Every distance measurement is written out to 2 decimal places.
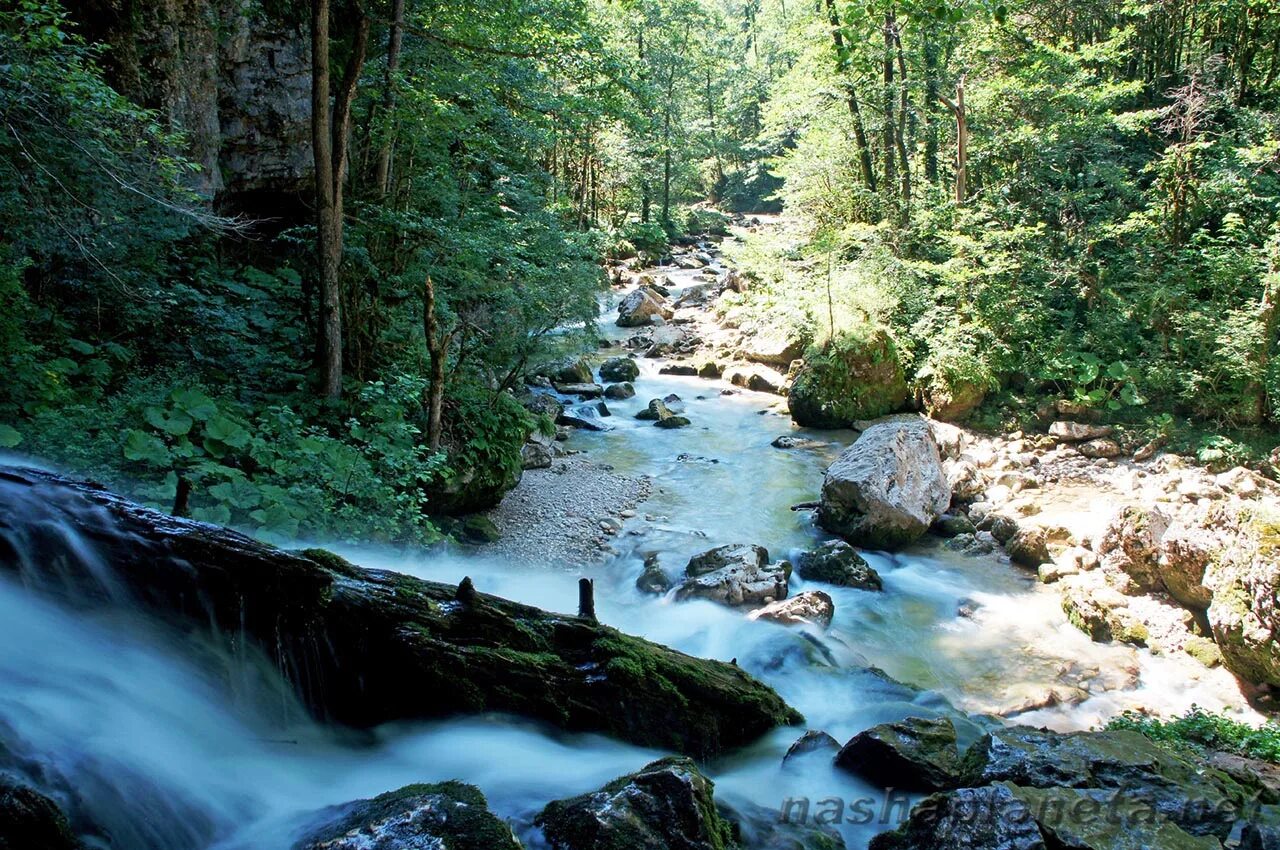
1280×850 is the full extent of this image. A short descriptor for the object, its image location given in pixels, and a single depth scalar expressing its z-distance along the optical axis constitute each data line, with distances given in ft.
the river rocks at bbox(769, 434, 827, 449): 49.94
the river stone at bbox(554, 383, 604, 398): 59.06
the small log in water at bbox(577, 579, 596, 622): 17.97
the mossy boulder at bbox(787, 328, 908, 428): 53.47
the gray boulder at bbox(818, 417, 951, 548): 35.40
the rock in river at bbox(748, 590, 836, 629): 27.76
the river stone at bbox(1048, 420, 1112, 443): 46.29
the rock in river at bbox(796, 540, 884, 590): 32.12
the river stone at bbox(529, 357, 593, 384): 59.72
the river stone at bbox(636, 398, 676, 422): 54.85
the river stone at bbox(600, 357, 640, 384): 64.39
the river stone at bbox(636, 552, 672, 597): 30.12
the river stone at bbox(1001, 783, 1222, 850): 11.93
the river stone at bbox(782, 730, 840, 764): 18.08
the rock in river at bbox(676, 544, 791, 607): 29.14
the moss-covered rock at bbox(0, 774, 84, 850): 8.69
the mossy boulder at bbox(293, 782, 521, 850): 9.87
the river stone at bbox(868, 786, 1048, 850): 11.62
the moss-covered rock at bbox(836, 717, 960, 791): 16.39
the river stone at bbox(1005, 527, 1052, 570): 33.63
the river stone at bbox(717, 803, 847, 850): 14.38
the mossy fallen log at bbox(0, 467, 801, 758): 13.19
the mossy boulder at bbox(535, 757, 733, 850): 10.90
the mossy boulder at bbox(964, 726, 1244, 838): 13.89
